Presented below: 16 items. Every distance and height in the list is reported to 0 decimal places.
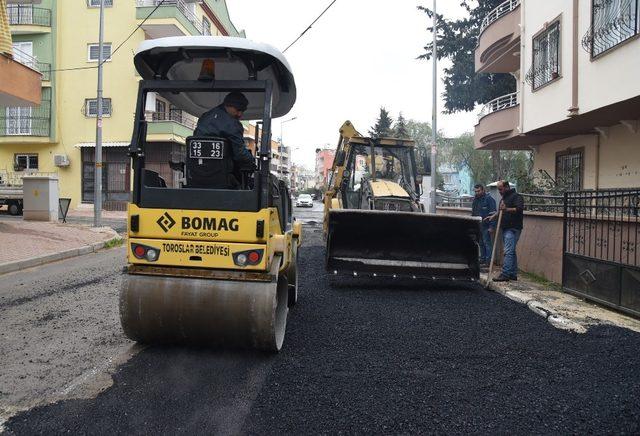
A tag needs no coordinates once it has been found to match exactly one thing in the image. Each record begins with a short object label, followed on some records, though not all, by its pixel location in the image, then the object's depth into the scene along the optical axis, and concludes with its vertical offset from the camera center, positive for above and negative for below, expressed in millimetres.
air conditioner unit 26822 +2331
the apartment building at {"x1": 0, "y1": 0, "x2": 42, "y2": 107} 12172 +3231
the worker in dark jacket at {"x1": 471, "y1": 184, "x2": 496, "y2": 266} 9734 -163
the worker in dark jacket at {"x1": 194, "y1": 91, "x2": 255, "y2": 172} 4250 +640
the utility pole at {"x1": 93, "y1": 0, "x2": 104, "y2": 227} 15500 +1756
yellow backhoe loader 7715 -580
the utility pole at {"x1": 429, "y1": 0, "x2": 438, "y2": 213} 18786 +4292
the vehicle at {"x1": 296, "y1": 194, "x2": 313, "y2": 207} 45788 +530
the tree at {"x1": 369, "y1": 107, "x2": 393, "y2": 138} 49812 +8544
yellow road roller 3955 -246
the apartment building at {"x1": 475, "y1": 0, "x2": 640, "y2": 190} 8719 +2540
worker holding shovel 8398 -292
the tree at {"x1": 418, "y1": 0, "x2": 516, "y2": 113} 24531 +7397
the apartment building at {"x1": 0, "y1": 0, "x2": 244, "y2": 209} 26578 +6076
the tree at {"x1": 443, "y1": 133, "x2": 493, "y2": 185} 42469 +4609
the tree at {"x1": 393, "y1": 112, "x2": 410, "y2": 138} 49100 +8352
